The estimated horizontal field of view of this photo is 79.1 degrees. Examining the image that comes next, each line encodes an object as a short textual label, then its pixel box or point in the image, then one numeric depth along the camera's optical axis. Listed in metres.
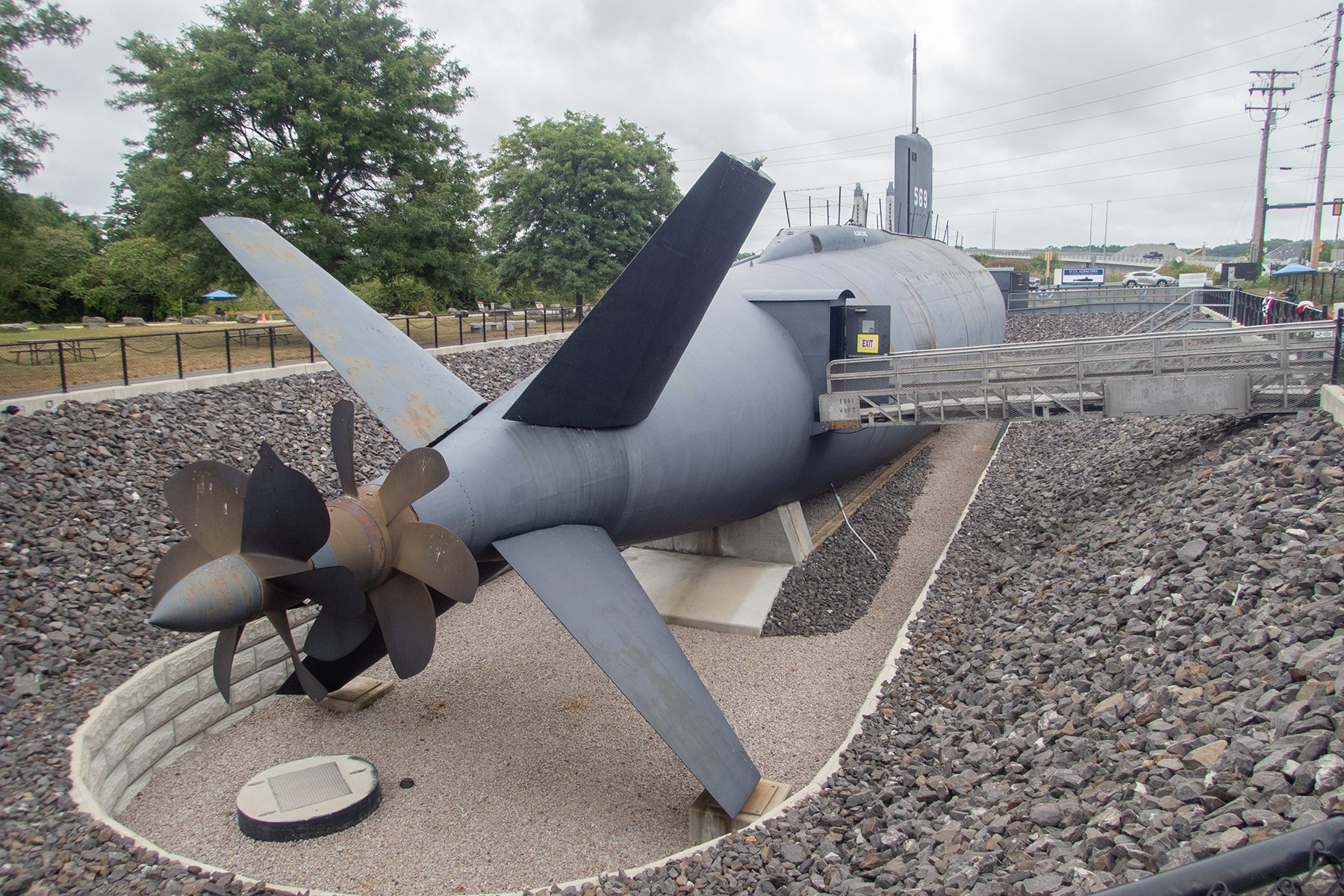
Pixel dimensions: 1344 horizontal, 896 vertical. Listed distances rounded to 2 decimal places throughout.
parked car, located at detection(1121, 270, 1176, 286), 57.73
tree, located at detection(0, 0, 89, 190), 13.73
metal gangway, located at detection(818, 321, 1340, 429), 11.13
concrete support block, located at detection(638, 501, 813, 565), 13.62
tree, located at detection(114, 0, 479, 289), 21.94
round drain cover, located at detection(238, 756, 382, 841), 8.01
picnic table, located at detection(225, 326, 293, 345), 21.95
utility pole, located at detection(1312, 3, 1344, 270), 33.47
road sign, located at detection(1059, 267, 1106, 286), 62.88
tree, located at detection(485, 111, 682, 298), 35.19
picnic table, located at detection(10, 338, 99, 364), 14.55
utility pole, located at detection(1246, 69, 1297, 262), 38.69
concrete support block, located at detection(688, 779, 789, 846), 7.87
